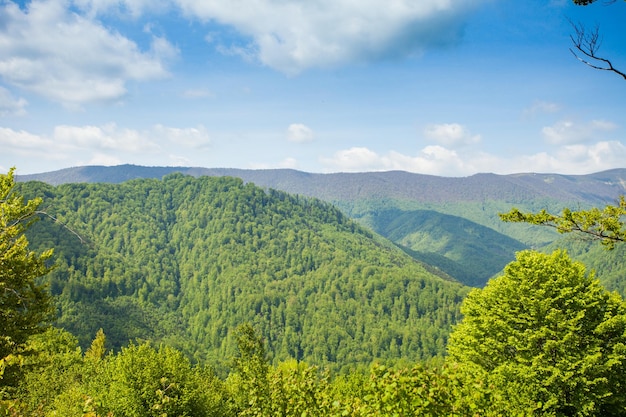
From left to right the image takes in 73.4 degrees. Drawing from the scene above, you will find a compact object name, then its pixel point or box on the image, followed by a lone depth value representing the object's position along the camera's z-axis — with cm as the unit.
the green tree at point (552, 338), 2716
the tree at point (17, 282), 2100
